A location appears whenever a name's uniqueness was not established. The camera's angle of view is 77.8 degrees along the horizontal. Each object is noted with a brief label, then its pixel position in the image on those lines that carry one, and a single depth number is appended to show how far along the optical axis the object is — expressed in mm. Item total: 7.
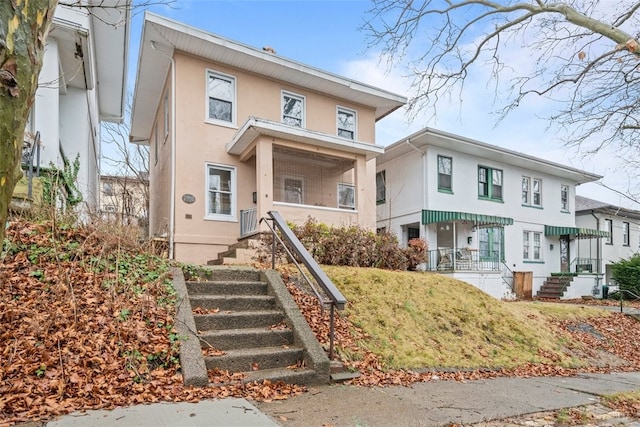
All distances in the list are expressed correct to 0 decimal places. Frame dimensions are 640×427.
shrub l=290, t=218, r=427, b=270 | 9336
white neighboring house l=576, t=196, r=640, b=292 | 23203
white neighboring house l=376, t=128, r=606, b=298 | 16156
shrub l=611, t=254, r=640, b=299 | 18797
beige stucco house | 10891
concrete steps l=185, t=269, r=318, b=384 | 4246
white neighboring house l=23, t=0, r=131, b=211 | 8414
